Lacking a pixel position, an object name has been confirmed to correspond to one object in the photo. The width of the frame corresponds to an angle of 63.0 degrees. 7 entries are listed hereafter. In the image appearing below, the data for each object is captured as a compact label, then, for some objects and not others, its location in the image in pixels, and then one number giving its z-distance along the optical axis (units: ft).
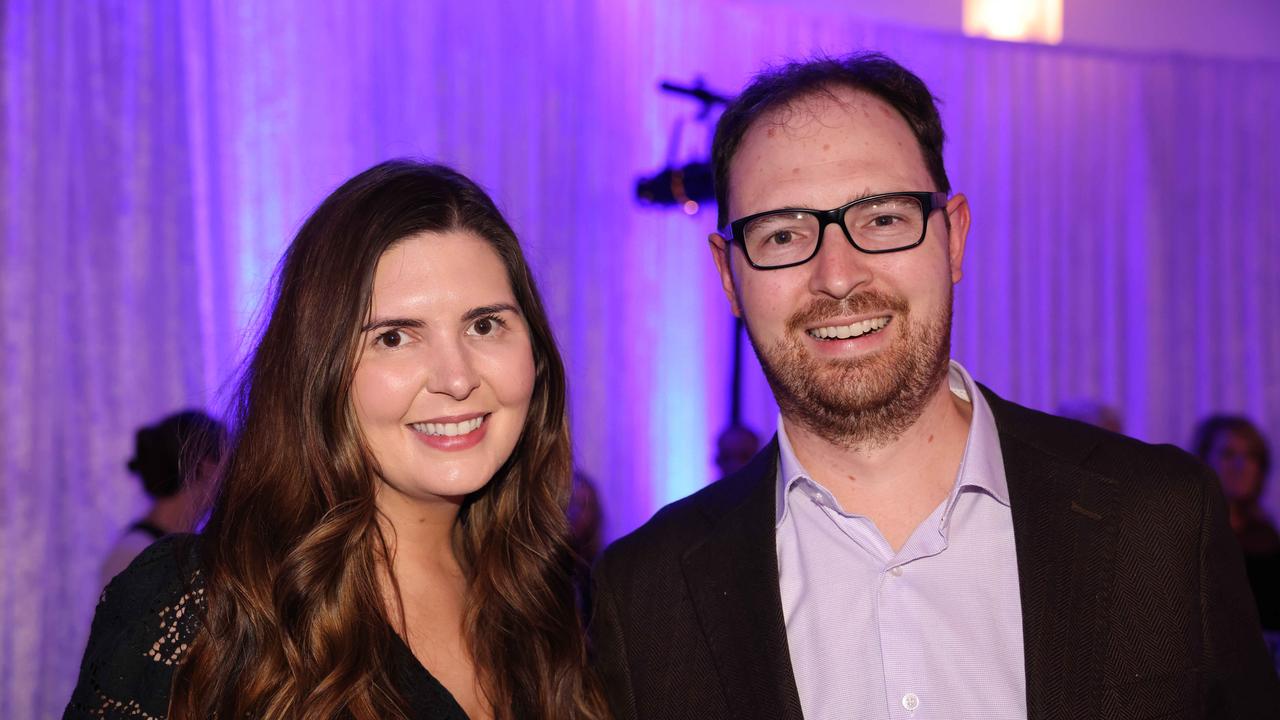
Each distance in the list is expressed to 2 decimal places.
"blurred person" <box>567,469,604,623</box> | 9.07
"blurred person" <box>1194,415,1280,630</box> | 14.71
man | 5.88
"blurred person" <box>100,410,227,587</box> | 12.66
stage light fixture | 18.38
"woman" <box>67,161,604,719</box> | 6.05
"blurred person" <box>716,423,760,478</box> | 18.95
